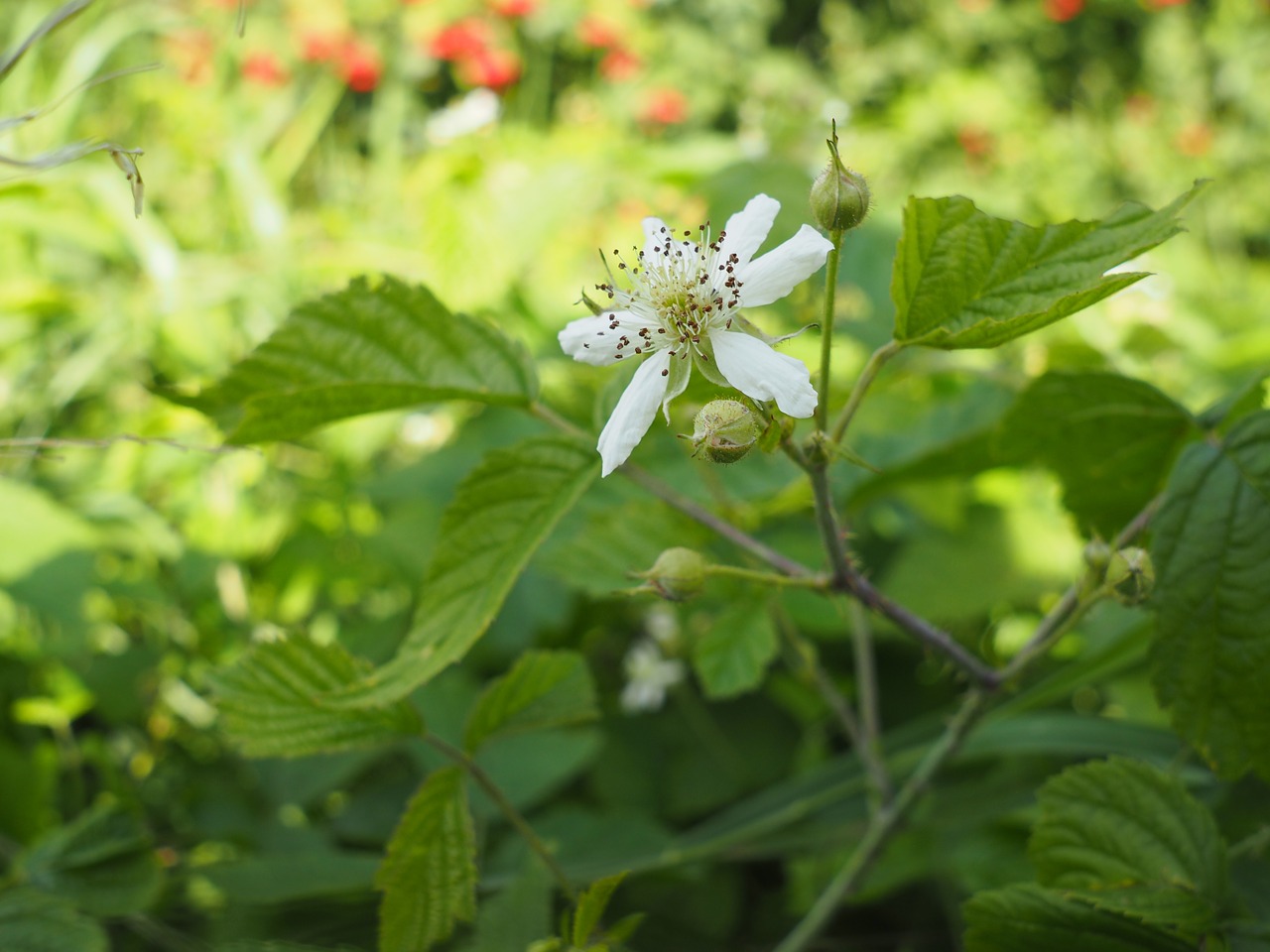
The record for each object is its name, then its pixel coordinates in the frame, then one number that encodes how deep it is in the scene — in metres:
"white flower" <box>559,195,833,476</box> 0.17
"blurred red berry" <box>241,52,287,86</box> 0.92
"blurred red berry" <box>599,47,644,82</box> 1.10
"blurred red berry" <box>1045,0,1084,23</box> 1.29
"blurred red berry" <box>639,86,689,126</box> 1.09
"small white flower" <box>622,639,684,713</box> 0.31
